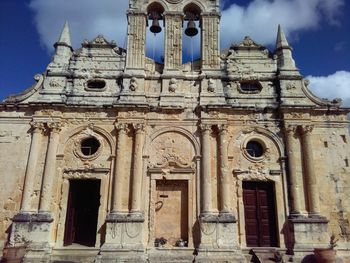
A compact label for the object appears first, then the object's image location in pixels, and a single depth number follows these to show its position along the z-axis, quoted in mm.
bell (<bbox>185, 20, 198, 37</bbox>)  16047
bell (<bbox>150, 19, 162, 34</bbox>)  15953
